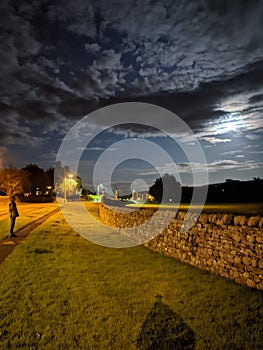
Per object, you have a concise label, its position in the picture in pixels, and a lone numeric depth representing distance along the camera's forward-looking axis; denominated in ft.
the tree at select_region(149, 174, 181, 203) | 166.28
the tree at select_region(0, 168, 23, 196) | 246.68
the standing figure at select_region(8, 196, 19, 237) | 42.65
